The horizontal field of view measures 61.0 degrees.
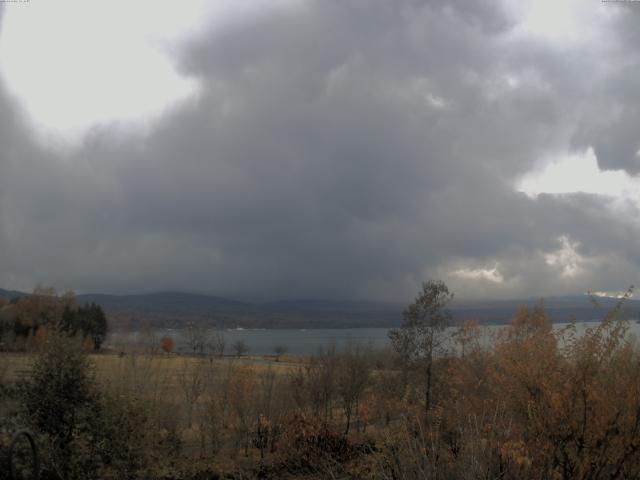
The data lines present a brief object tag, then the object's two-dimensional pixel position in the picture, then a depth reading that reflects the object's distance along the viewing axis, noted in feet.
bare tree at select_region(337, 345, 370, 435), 79.00
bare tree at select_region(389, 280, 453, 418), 73.61
